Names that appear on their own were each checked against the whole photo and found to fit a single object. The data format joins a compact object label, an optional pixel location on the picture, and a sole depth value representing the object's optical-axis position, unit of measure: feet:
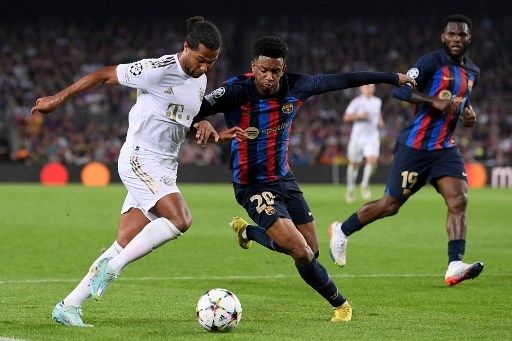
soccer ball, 43.91
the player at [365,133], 147.95
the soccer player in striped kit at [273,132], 47.52
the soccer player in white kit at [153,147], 45.55
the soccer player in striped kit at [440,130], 63.98
